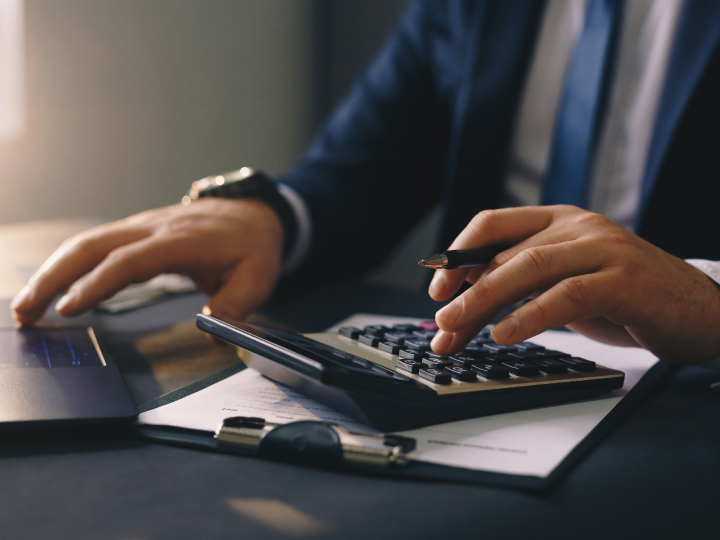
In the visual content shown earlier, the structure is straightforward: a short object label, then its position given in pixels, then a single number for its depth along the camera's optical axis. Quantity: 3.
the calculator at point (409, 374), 0.33
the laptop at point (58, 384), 0.34
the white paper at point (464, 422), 0.31
